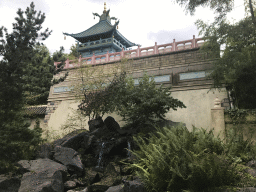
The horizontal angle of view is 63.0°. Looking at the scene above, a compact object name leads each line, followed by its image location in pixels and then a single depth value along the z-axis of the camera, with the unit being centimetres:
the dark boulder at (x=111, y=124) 979
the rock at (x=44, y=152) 710
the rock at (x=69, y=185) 596
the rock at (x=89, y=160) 800
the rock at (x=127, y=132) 902
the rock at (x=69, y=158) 670
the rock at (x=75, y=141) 842
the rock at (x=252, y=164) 463
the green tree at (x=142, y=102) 890
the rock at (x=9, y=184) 548
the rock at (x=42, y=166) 570
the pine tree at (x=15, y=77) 550
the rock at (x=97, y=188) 596
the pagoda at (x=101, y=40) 2020
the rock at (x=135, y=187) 448
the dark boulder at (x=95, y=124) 970
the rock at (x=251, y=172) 424
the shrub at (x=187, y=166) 389
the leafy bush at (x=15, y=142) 579
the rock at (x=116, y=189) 514
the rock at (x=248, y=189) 357
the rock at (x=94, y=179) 648
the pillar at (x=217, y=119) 803
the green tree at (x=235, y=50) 793
